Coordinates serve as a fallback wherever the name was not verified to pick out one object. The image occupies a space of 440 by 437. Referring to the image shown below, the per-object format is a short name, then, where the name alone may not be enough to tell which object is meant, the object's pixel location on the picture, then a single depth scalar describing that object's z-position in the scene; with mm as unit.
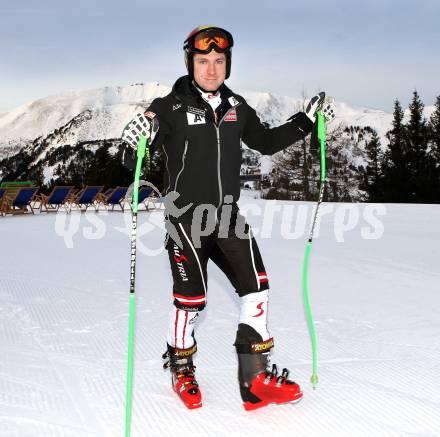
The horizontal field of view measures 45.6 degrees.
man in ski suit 2686
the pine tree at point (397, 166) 47500
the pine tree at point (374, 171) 49156
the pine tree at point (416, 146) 47531
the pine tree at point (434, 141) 46969
